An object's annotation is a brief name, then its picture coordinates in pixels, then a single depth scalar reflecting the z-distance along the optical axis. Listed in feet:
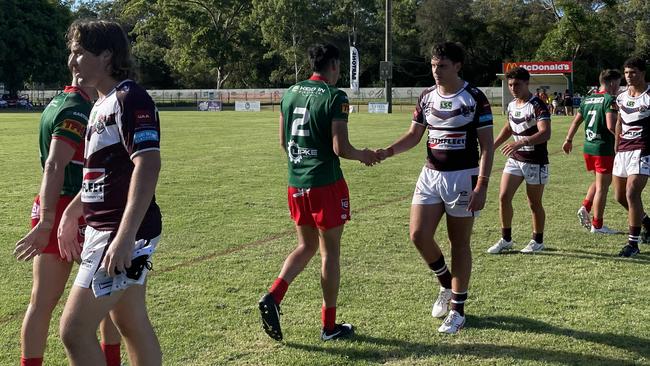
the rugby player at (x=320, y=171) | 14.78
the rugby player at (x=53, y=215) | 10.79
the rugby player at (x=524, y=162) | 23.32
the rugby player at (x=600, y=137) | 26.76
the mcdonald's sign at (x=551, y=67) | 141.38
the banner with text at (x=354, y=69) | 141.52
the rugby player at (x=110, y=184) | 9.13
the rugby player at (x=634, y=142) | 23.06
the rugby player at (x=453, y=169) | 15.79
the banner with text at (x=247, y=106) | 174.03
